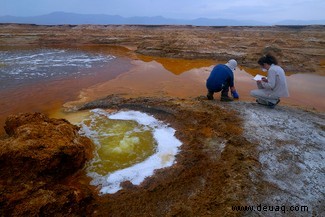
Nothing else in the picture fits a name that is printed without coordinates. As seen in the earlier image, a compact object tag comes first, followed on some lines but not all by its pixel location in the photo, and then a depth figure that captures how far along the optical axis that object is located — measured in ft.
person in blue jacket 20.40
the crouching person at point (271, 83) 17.37
